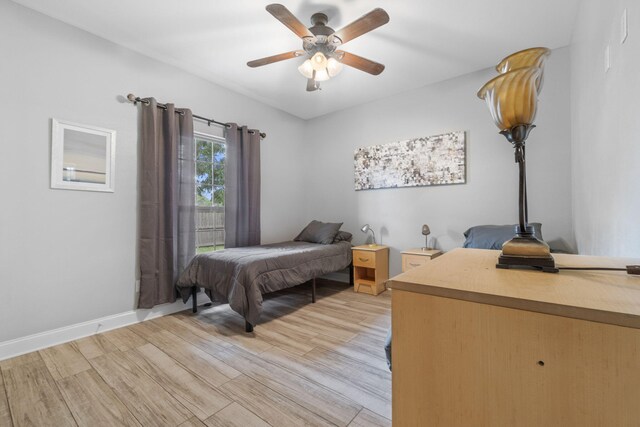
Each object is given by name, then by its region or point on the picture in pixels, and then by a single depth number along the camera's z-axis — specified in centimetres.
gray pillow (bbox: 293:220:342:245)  362
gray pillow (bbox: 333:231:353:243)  370
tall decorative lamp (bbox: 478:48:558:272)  78
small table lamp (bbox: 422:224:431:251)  315
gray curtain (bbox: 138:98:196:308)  256
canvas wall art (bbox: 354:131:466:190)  312
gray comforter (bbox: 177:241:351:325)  229
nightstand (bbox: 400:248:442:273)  298
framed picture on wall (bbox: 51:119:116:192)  215
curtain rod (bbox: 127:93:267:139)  251
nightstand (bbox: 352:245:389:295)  336
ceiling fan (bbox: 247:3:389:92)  179
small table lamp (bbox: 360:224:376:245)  369
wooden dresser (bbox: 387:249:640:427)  45
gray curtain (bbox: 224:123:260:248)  329
